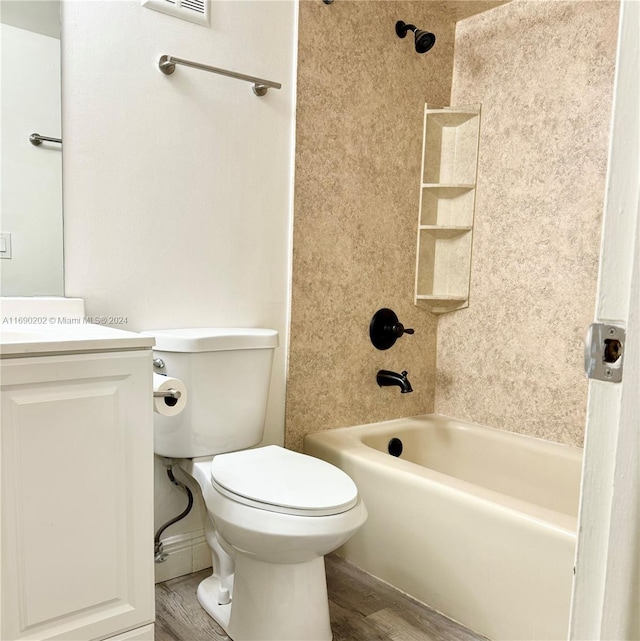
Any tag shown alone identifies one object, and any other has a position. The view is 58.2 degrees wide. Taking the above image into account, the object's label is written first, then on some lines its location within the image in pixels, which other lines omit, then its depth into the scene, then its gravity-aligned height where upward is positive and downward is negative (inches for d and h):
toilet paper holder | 57.1 -13.4
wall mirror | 61.6 +11.2
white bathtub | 60.7 -30.8
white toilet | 56.3 -23.4
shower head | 91.1 +36.9
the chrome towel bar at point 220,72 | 70.6 +24.1
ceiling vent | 70.4 +31.1
